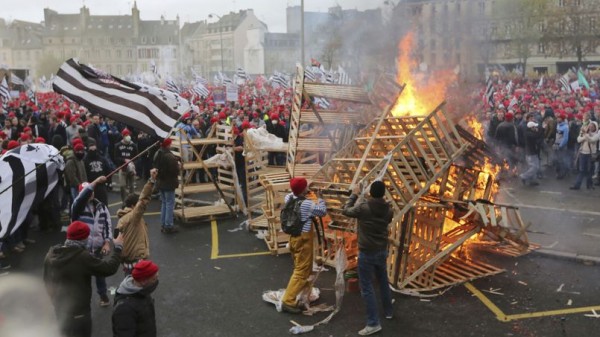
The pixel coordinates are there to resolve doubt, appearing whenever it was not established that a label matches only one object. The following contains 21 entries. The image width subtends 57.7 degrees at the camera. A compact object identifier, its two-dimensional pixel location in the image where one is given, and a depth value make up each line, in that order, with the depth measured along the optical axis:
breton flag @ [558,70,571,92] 23.83
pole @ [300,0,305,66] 21.08
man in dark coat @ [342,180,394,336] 6.51
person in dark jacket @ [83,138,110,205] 10.59
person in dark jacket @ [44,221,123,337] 5.18
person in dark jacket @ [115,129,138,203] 12.56
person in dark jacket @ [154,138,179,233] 10.55
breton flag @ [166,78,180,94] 22.07
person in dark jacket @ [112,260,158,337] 4.46
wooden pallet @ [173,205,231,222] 11.66
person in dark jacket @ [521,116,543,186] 14.62
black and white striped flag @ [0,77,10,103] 21.64
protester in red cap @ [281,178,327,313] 7.05
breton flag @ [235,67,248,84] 32.44
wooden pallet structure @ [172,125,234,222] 11.72
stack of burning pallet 7.75
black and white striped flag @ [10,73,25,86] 29.66
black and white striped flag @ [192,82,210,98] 27.41
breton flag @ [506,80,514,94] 27.02
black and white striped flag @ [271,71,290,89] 27.84
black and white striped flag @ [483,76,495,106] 15.63
